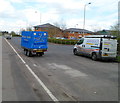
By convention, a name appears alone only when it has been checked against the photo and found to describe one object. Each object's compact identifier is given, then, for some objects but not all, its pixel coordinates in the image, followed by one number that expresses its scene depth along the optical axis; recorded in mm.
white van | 9003
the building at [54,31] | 45155
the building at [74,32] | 57783
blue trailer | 9955
